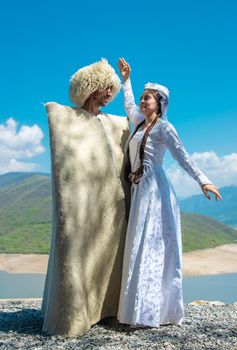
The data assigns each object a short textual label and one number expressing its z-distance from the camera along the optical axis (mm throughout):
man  3783
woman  3836
